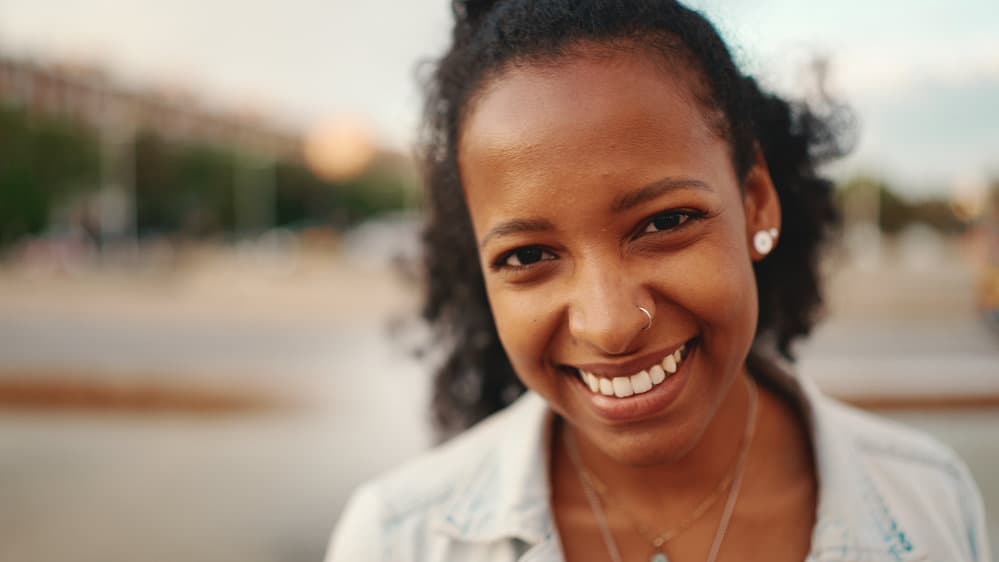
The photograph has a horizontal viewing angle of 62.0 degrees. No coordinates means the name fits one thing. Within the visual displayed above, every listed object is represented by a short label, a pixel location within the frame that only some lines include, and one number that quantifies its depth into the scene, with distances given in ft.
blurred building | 156.14
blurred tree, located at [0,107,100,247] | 100.07
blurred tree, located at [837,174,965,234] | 97.45
